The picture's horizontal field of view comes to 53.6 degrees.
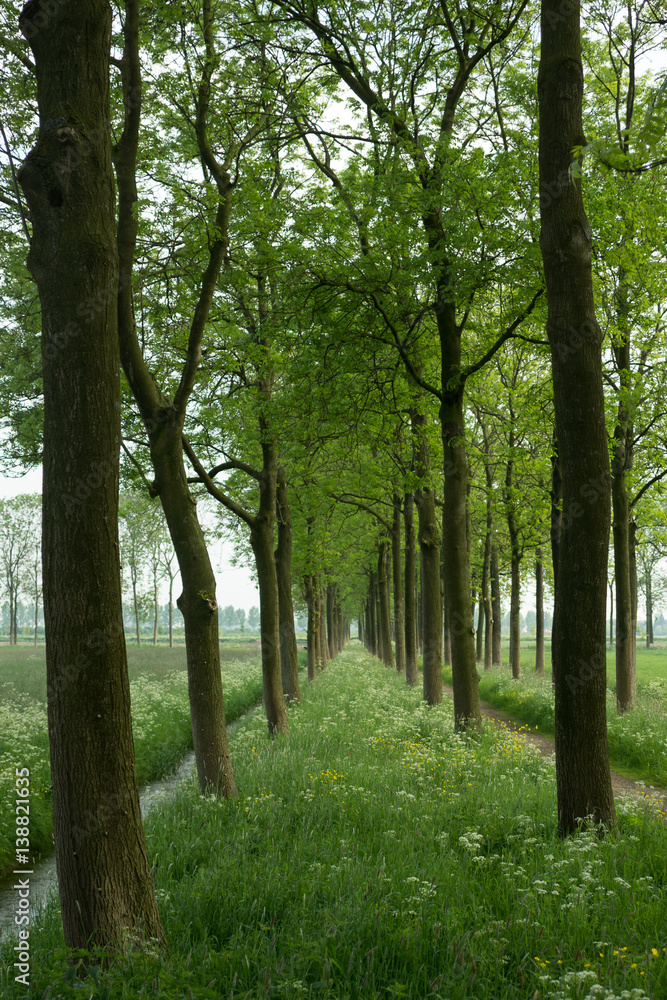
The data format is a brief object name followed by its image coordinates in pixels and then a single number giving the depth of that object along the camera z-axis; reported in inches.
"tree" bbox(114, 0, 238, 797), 312.2
